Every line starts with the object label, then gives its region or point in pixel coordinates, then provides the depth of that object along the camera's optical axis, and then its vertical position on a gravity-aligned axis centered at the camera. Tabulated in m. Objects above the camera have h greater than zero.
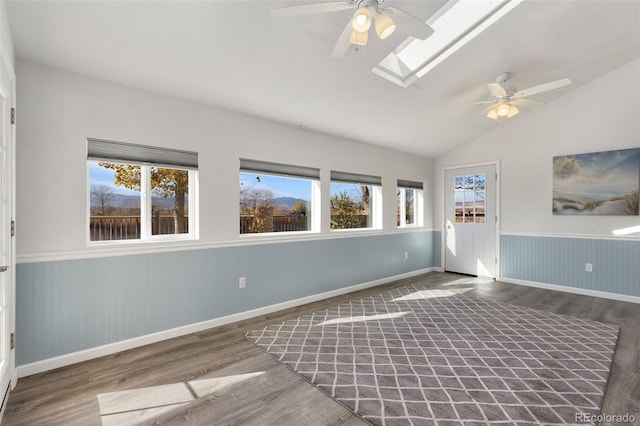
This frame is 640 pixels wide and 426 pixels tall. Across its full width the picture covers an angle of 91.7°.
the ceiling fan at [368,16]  1.81 +1.17
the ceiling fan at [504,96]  3.42 +1.34
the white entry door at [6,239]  1.94 -0.16
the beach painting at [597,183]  4.09 +0.38
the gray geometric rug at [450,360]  1.91 -1.19
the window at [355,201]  4.61 +0.18
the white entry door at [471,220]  5.35 -0.16
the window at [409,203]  5.64 +0.16
